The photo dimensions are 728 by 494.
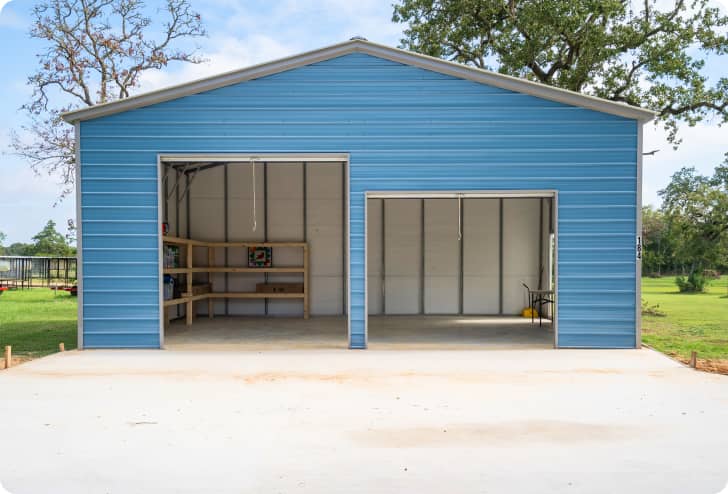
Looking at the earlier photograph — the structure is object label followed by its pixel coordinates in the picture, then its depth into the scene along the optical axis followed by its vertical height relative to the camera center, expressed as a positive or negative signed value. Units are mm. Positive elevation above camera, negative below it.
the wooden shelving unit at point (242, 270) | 12377 -601
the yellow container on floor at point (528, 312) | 13484 -1561
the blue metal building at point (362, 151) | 8961 +1297
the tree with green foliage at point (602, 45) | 15211 +4961
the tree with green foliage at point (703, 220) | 15875 +524
